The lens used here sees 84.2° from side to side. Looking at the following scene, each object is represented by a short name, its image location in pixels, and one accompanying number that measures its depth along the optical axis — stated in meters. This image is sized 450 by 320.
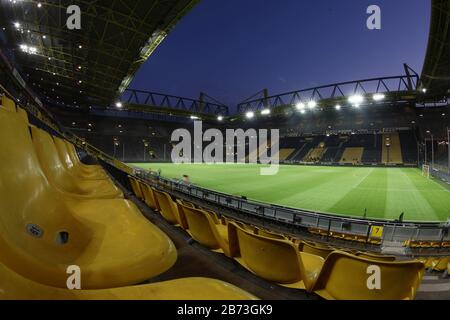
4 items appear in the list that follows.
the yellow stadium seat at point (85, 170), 6.42
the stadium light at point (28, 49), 20.62
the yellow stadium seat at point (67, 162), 4.57
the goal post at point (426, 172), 22.82
